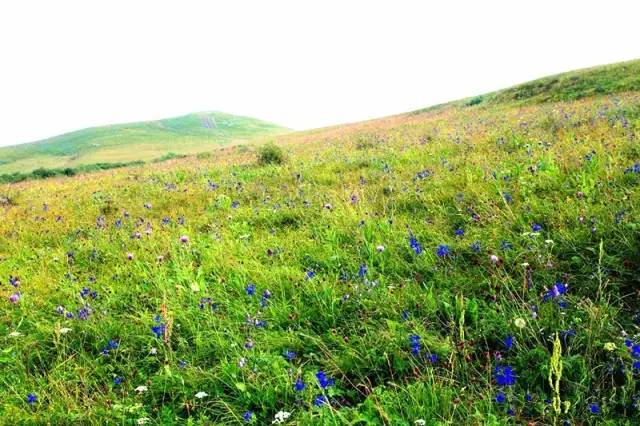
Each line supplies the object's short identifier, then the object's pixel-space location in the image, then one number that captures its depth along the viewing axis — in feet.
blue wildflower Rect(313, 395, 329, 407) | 7.70
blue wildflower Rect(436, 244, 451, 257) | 11.93
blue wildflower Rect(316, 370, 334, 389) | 8.20
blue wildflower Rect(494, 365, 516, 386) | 7.41
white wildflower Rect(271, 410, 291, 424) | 7.44
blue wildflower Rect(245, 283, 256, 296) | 12.04
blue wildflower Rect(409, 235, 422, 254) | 12.51
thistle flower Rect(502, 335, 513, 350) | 8.51
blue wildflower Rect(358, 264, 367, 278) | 12.15
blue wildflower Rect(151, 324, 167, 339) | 10.45
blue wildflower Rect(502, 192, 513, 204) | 15.26
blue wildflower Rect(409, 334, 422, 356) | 8.52
